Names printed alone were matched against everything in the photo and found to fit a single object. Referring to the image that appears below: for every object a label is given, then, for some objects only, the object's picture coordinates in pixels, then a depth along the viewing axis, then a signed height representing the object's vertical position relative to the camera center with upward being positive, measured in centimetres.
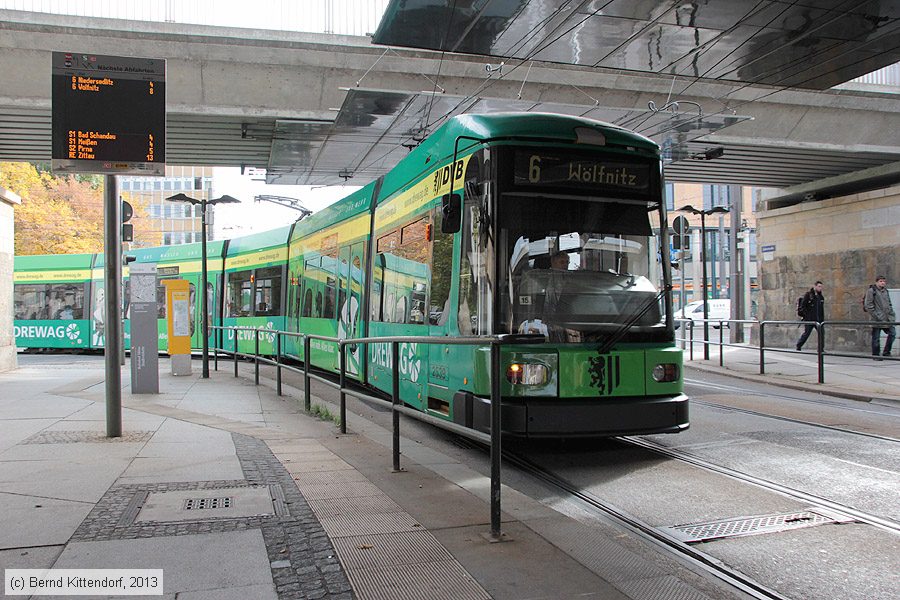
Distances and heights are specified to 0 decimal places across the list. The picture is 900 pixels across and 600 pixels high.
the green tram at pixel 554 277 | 655 +30
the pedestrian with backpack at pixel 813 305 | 1947 +7
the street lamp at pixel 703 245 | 1870 +182
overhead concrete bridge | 1427 +467
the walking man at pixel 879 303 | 1725 +10
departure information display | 729 +195
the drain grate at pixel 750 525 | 481 -142
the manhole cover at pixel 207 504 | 471 -125
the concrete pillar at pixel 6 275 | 1628 +83
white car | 4119 -8
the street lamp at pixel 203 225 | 1551 +199
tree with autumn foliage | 3622 +556
